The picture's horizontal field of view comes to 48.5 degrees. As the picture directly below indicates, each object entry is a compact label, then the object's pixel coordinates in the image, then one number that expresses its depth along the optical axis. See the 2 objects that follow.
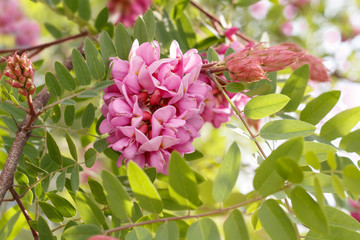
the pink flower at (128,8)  1.37
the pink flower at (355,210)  0.78
